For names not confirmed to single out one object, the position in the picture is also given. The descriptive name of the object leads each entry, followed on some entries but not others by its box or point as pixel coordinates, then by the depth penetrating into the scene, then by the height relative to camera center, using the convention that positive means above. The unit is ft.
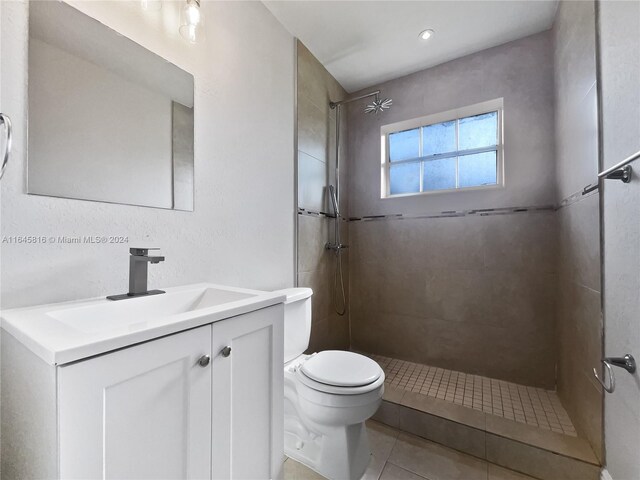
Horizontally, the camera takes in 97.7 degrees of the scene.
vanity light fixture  3.85 +3.10
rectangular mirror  2.79 +1.46
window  6.95 +2.40
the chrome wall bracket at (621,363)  2.96 -1.33
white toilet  3.95 -2.33
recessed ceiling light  6.07 +4.56
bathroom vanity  1.64 -1.09
